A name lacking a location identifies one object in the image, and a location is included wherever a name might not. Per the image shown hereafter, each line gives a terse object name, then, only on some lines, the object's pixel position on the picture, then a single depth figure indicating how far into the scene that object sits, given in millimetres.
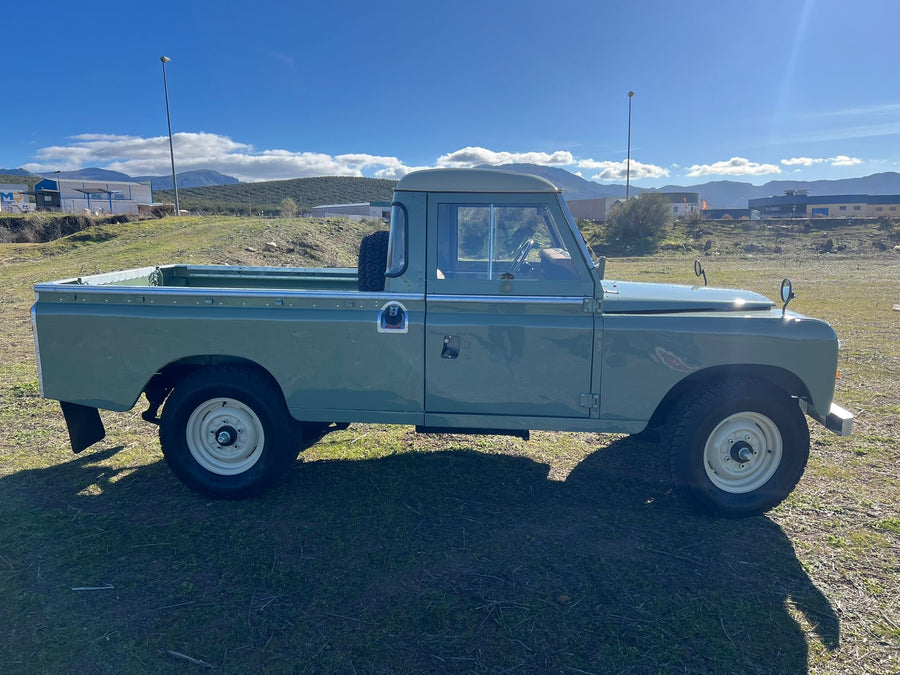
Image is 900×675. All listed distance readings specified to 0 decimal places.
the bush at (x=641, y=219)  43438
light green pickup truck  4207
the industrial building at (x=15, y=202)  57938
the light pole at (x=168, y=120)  36512
